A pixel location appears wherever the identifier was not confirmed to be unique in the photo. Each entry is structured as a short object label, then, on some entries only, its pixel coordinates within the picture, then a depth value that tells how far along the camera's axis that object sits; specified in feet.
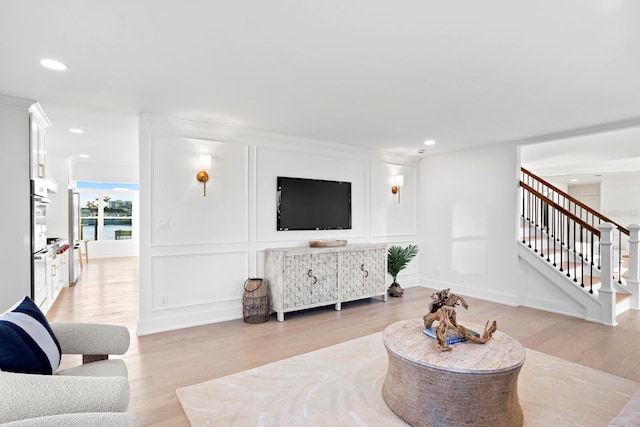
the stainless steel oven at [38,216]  11.28
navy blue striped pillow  4.70
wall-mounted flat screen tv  15.78
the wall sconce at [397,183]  19.58
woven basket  13.65
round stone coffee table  6.34
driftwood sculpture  7.16
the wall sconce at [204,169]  13.30
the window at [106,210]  35.42
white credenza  14.08
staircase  13.82
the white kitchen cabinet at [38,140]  11.11
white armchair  3.86
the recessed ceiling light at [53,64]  8.08
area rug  7.13
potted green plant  18.37
